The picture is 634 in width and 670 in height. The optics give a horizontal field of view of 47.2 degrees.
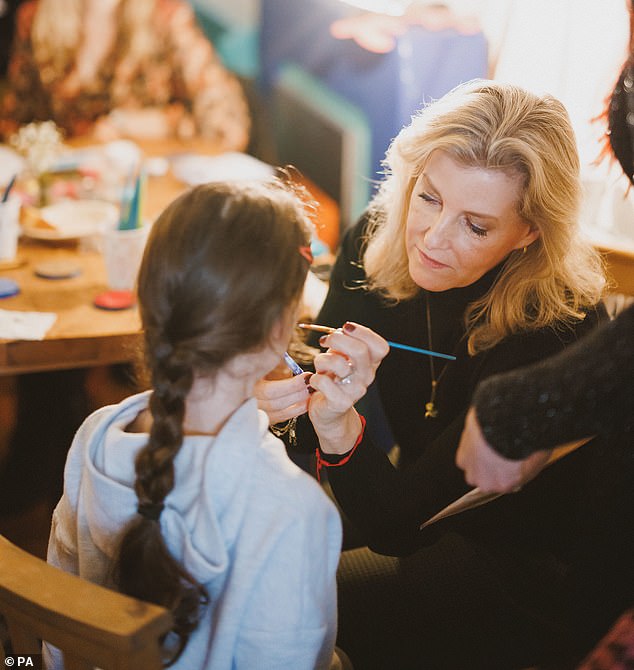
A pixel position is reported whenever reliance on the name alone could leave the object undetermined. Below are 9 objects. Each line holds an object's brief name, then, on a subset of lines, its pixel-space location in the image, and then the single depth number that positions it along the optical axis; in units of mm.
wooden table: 1532
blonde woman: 1213
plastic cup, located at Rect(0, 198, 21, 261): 1893
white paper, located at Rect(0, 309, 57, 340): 1521
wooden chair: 685
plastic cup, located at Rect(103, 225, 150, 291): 1752
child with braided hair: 853
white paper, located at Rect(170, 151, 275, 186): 2801
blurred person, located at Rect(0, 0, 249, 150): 3113
